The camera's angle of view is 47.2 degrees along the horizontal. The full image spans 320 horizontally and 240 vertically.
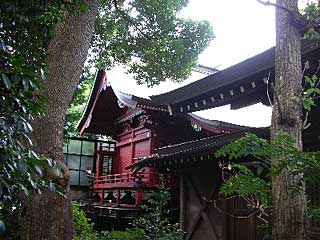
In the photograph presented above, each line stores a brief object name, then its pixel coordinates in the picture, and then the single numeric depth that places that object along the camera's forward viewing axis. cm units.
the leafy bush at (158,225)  791
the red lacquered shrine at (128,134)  1124
